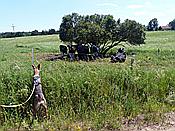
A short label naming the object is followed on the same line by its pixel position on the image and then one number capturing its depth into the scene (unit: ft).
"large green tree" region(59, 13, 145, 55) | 50.18
